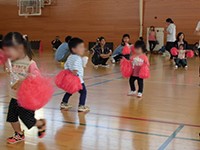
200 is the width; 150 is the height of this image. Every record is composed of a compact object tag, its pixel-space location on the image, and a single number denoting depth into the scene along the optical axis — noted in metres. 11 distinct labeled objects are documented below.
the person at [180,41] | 10.42
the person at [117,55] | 11.56
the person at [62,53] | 9.97
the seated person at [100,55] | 10.47
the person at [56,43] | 18.25
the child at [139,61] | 5.62
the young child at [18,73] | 2.94
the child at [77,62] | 4.43
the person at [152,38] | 15.87
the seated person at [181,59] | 10.16
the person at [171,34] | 12.76
